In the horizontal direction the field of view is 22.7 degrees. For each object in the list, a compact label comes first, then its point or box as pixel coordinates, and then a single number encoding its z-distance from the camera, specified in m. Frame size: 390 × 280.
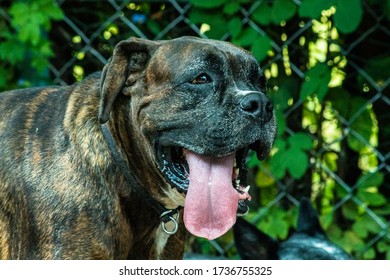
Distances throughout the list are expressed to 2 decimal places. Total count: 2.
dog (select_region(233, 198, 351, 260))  4.27
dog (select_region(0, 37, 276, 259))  2.97
